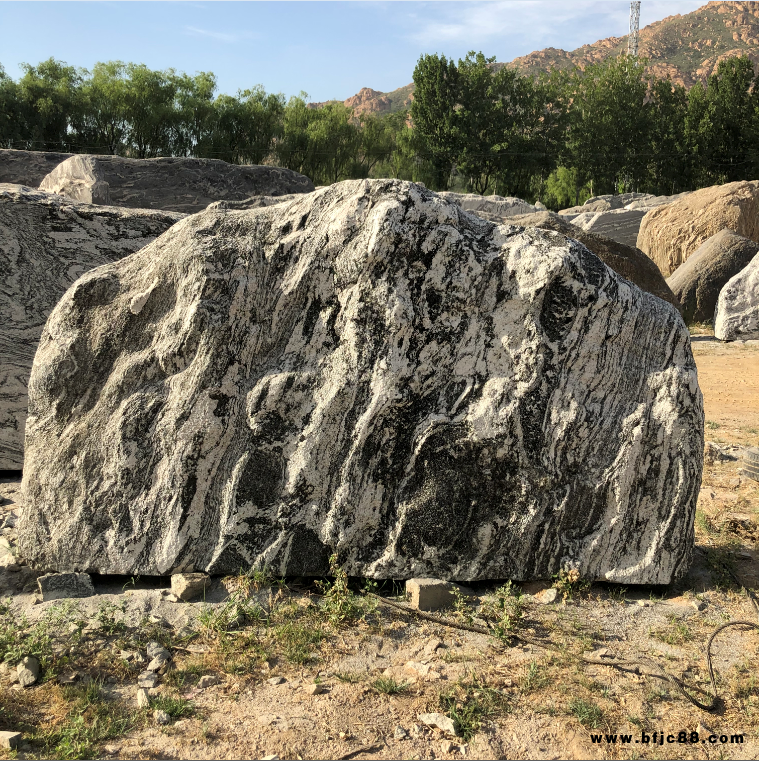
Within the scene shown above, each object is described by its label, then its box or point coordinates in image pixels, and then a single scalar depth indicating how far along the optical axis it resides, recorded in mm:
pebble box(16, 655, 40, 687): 2568
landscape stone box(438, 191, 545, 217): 18016
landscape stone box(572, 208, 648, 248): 18594
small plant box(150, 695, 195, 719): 2439
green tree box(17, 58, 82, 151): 33594
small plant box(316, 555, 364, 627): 2996
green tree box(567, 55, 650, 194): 36469
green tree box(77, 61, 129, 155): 34500
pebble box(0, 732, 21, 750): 2232
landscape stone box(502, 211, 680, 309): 9672
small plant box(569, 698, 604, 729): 2418
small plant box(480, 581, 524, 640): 2948
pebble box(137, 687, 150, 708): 2467
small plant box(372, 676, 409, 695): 2564
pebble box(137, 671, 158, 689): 2586
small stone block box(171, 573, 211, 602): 3066
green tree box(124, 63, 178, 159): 34938
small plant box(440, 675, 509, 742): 2385
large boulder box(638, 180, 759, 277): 15609
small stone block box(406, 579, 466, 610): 3098
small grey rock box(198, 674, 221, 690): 2594
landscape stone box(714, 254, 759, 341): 10352
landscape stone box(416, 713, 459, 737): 2352
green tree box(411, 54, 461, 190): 36906
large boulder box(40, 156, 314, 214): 13133
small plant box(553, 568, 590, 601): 3197
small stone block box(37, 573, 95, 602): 3084
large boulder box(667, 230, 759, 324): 12156
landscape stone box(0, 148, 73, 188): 13688
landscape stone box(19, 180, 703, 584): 3172
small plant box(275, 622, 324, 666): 2742
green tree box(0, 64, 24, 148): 32656
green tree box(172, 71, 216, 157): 35969
